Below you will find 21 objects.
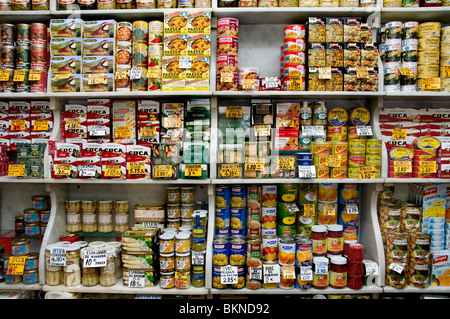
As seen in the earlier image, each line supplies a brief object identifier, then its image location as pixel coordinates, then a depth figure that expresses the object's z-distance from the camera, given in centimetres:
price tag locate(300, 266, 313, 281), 231
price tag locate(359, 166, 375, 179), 241
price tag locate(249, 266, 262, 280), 233
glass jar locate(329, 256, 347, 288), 234
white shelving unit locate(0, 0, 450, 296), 238
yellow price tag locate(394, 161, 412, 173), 243
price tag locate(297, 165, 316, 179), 236
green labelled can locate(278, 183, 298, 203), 250
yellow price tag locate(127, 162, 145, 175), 244
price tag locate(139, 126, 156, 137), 255
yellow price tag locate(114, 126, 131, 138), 257
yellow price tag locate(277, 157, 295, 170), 242
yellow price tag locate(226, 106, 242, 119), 253
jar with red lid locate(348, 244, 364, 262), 234
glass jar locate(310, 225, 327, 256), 240
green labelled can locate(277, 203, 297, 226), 250
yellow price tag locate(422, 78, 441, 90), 240
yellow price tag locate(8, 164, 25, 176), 243
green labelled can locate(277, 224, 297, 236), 250
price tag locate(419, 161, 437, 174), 244
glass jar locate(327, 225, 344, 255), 243
